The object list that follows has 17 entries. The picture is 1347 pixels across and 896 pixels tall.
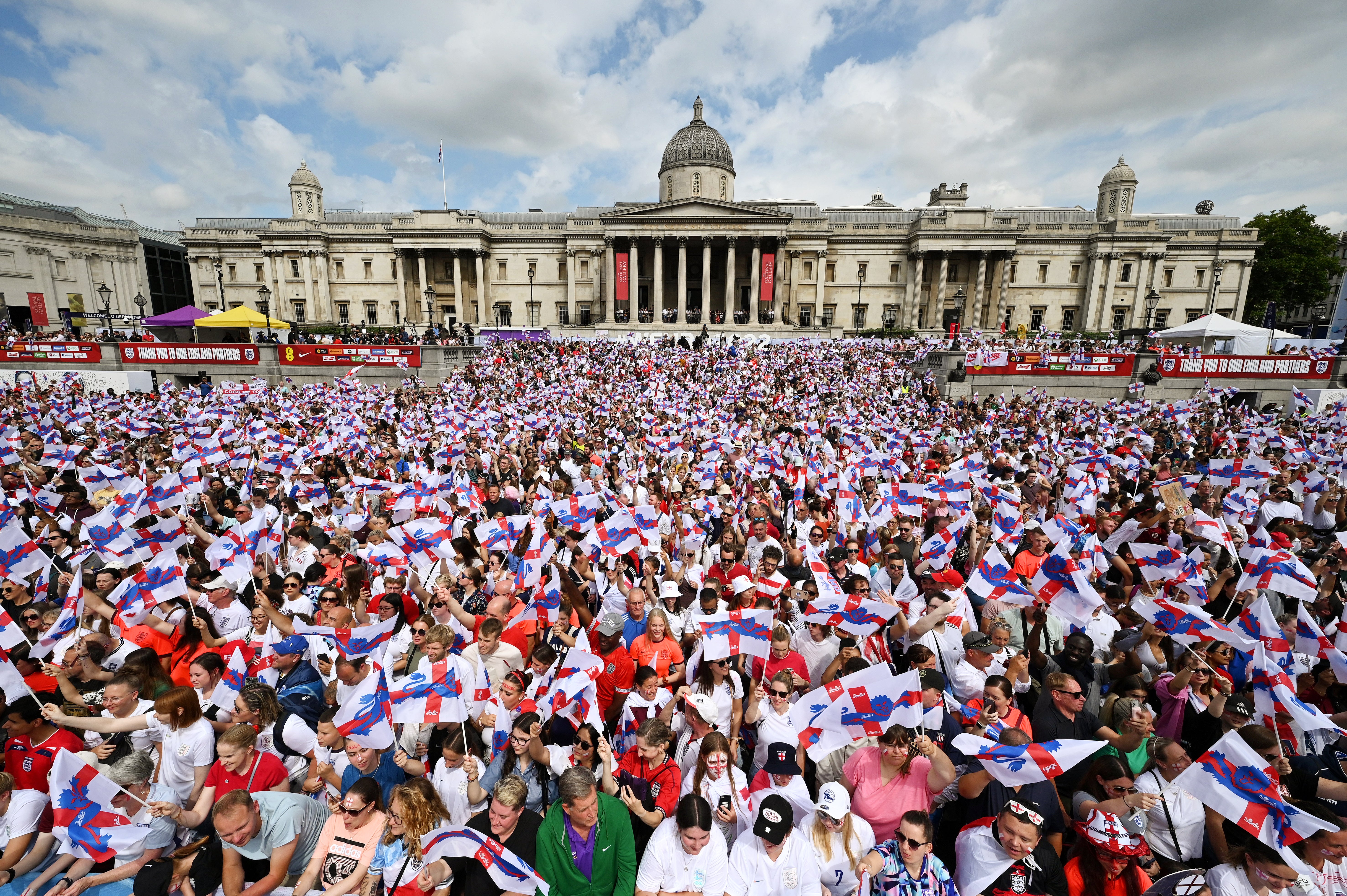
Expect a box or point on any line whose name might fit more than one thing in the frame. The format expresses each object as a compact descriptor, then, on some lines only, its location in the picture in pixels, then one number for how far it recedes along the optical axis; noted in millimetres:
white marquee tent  30234
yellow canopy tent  31953
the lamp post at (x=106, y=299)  36531
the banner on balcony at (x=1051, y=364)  26469
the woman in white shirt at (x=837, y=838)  3549
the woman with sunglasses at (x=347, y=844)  3496
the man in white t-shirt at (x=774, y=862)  3400
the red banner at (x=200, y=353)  27000
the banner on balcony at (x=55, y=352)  26219
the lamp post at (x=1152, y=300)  30172
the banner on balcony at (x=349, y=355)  28156
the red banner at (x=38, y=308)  52781
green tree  60969
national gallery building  59031
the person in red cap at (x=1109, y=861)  3334
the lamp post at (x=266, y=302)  29547
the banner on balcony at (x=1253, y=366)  25719
